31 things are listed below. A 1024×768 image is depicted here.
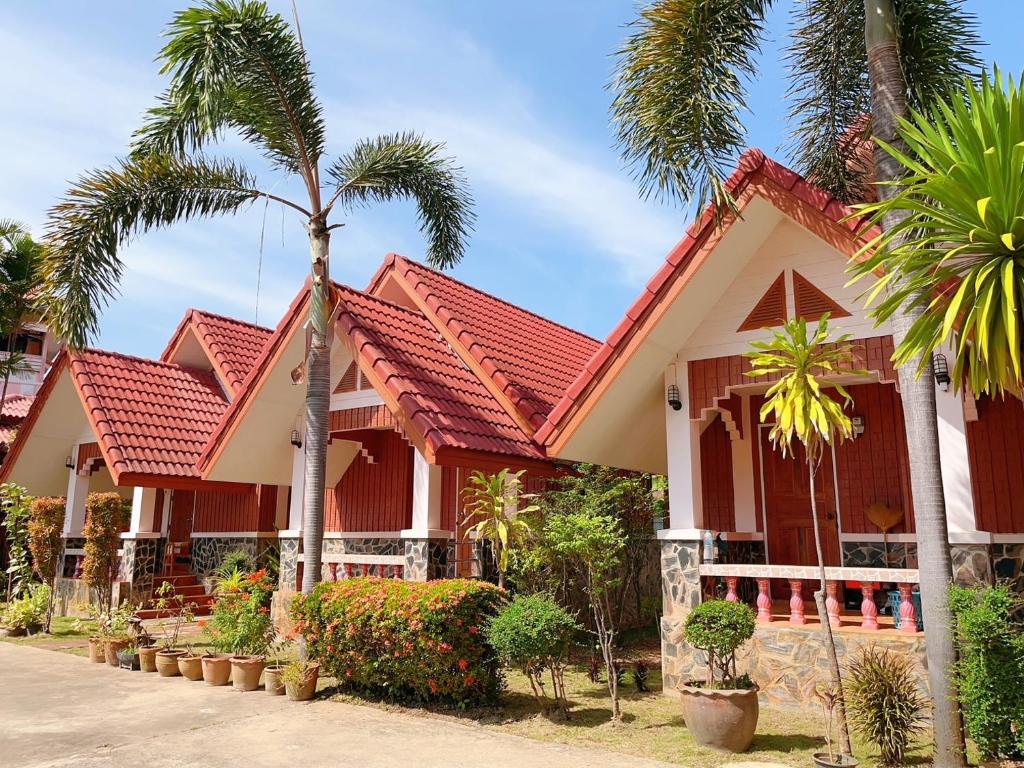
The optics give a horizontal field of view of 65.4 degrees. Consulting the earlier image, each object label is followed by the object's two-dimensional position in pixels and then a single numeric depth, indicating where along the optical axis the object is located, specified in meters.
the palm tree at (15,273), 22.25
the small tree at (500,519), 10.41
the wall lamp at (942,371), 8.12
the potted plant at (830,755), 6.12
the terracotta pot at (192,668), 10.78
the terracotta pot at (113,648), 11.78
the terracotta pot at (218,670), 10.41
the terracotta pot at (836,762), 6.10
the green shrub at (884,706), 6.63
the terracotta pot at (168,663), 11.06
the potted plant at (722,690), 7.21
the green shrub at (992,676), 6.12
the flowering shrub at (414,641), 8.68
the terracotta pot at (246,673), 10.06
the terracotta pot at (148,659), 11.38
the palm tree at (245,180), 10.56
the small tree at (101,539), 14.04
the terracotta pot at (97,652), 12.11
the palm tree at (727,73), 7.64
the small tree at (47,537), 14.84
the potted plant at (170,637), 11.09
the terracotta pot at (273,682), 9.85
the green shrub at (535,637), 8.16
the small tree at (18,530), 15.62
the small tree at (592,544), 8.67
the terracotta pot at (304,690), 9.50
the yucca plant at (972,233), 5.91
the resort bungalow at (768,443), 8.44
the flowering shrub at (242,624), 10.51
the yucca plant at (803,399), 7.09
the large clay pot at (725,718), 7.20
